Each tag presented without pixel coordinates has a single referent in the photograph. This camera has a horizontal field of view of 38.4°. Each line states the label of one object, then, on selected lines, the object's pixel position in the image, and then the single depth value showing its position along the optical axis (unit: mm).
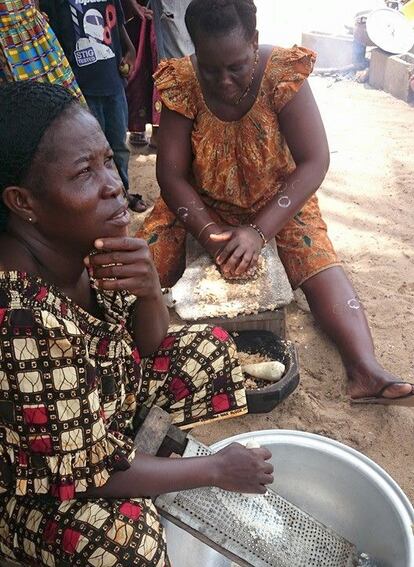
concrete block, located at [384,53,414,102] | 5305
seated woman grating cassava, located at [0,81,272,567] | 1091
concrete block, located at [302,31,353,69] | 6484
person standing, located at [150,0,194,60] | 3361
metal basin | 1480
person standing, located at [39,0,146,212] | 2696
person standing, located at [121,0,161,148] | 3485
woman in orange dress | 2072
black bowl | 1987
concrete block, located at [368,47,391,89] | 5749
